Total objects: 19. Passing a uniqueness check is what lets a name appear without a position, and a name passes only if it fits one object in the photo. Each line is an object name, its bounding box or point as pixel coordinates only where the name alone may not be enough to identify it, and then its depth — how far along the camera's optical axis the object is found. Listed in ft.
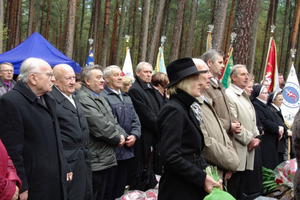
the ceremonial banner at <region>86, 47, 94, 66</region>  50.11
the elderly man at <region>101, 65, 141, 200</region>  16.67
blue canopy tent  42.96
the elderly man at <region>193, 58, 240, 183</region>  10.58
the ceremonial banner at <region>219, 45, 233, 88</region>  20.33
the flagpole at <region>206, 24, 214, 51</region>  32.67
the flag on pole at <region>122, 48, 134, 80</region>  39.45
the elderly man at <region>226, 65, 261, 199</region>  14.56
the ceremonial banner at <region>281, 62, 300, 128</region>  27.07
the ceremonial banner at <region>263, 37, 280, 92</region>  37.55
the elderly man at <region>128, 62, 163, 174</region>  18.37
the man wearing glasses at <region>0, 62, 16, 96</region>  24.90
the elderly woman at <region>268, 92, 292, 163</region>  22.20
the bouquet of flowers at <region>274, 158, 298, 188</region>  14.11
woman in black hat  8.84
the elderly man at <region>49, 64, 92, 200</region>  12.02
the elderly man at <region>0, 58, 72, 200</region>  9.44
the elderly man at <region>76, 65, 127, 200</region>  14.65
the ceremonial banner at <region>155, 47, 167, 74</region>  35.43
